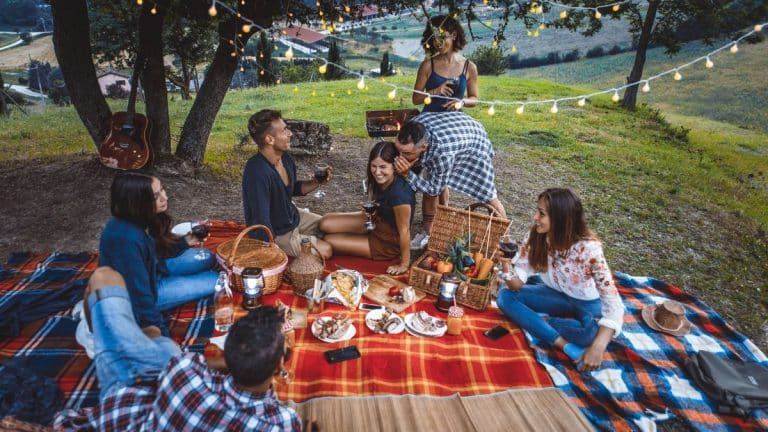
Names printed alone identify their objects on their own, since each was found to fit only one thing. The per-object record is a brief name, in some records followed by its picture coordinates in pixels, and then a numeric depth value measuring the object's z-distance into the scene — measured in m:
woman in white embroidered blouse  3.04
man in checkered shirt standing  4.35
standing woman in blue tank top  4.70
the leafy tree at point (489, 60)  22.00
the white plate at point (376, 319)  3.39
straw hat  3.53
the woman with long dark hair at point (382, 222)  4.13
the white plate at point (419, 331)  3.35
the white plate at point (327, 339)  3.22
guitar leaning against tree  6.20
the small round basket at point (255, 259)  3.68
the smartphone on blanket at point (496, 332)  3.43
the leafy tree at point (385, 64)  20.56
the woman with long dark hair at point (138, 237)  2.68
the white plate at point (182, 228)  4.00
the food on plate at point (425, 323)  3.39
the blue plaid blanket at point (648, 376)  2.78
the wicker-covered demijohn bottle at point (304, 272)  3.77
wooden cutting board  3.73
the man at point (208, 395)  1.80
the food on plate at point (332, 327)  3.24
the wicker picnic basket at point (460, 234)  3.79
